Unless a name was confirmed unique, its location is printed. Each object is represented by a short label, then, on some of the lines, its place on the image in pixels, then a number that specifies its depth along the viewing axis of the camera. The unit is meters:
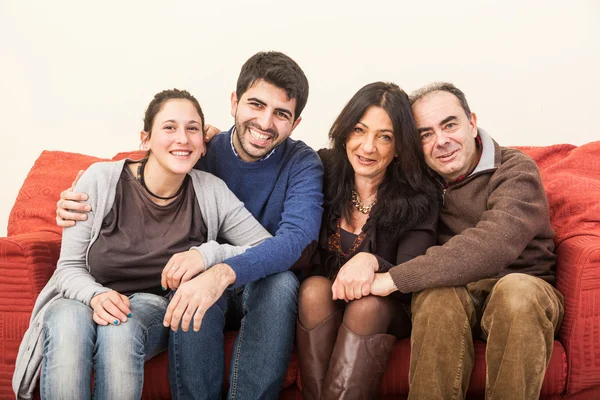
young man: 1.52
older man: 1.44
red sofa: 1.62
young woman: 1.43
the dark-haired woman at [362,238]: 1.49
